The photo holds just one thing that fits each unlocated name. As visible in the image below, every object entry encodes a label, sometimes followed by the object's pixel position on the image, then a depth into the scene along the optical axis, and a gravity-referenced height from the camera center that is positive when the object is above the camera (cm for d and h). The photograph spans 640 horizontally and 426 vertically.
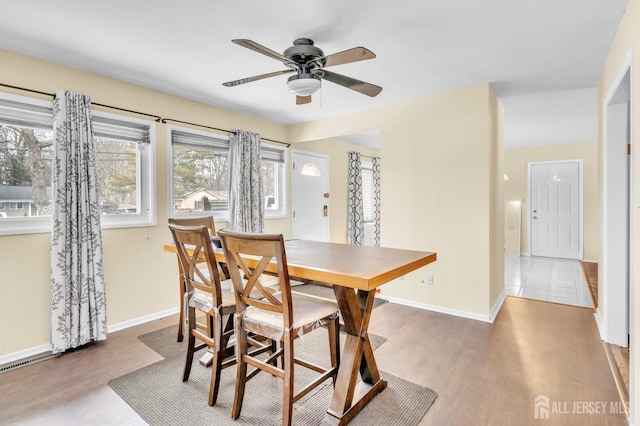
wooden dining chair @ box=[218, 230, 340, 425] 162 -56
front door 505 +20
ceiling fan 206 +89
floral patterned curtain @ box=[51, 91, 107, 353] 259 -20
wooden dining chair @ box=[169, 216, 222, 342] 265 -18
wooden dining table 161 -47
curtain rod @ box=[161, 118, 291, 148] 343 +95
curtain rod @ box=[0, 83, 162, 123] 249 +93
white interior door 642 -2
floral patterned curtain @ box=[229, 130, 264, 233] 399 +33
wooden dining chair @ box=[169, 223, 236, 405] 190 -55
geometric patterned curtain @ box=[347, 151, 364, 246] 601 +9
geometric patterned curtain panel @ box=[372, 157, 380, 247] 669 +50
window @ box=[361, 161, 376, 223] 655 +31
